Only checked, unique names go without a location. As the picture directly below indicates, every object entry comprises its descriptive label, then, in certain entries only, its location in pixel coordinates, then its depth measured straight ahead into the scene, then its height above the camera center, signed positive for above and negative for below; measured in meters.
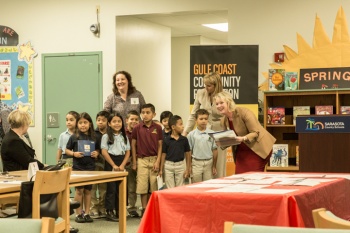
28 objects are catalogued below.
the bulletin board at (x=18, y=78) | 10.41 +0.31
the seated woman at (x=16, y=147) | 6.21 -0.50
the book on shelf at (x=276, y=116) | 8.71 -0.28
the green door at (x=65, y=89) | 10.08 +0.12
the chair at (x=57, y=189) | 4.56 -0.71
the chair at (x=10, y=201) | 5.88 -0.99
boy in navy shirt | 7.77 -0.74
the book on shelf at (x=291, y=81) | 8.66 +0.20
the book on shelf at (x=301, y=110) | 8.74 -0.20
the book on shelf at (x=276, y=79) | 8.69 +0.23
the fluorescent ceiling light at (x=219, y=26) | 13.33 +1.53
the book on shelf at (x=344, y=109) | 8.34 -0.19
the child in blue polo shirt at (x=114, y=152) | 7.60 -0.69
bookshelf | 8.56 -0.11
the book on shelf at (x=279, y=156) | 8.65 -0.84
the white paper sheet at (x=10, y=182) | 4.95 -0.68
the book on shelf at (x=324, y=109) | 8.49 -0.19
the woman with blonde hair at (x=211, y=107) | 7.72 -0.14
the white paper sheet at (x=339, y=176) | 4.57 -0.60
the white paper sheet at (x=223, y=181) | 4.18 -0.58
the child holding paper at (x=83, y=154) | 7.45 -0.70
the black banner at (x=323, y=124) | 5.14 -0.24
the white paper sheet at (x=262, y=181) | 4.14 -0.57
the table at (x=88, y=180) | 4.64 -0.75
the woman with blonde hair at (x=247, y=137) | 5.62 -0.37
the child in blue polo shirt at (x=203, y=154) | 7.79 -0.73
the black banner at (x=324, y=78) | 8.41 +0.24
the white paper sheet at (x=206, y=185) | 3.96 -0.57
